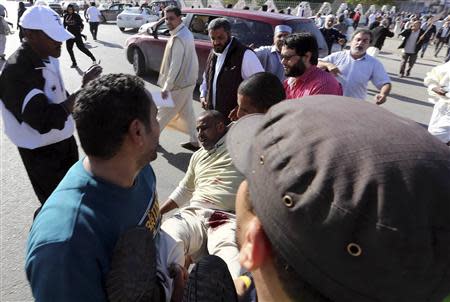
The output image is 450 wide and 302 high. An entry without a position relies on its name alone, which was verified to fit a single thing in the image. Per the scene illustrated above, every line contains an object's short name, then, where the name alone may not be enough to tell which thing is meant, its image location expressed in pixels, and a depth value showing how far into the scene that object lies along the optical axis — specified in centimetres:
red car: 647
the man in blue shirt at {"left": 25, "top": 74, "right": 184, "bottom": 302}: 108
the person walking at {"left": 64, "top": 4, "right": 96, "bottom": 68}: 926
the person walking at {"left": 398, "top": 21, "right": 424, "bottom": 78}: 1020
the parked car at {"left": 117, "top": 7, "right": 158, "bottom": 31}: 1828
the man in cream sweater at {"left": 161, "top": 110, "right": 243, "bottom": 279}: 220
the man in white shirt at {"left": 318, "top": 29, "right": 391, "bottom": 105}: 437
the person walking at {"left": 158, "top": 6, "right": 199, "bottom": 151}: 441
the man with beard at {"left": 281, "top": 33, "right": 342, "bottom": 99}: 298
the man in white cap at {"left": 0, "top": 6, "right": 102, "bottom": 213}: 220
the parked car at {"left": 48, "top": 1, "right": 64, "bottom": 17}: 2439
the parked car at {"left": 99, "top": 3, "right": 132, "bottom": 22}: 2262
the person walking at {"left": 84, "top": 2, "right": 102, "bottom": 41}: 1391
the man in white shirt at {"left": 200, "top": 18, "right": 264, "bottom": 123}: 367
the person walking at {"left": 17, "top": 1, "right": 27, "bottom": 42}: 1195
